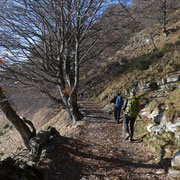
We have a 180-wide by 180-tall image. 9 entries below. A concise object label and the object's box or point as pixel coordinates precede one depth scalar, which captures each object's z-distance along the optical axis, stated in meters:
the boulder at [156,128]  4.78
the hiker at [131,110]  5.13
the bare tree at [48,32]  5.82
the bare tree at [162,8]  17.18
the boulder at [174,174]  3.14
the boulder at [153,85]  9.04
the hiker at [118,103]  7.55
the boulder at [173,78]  7.63
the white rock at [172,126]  4.31
